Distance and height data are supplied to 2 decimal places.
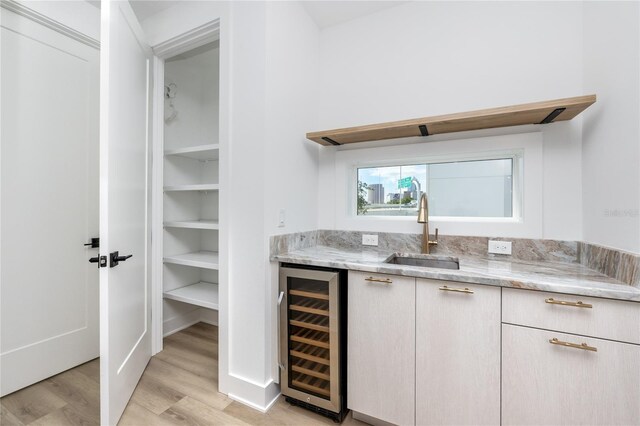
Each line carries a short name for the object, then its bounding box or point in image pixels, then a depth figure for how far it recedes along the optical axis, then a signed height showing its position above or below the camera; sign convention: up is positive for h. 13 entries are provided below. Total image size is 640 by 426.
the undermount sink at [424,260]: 1.70 -0.31
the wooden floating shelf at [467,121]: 1.31 +0.53
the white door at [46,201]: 1.69 +0.07
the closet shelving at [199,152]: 2.18 +0.53
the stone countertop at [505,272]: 1.03 -0.28
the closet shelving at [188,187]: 2.13 +0.21
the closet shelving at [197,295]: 2.23 -0.74
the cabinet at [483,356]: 1.03 -0.63
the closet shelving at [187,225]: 2.15 -0.10
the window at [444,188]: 1.77 +0.18
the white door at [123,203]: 1.36 +0.06
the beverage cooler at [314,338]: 1.50 -0.73
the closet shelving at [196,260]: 2.20 -0.42
